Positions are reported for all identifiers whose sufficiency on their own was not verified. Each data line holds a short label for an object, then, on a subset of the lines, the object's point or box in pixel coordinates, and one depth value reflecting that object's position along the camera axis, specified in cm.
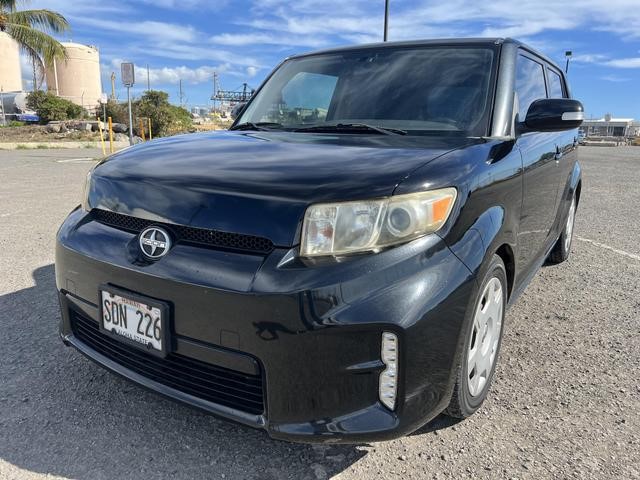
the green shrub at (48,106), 2970
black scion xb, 158
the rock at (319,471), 184
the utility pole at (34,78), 2245
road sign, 1421
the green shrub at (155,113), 3011
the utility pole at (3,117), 3057
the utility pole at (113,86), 3947
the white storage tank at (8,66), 4741
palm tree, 2164
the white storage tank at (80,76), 6081
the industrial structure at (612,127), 8781
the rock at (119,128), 2693
